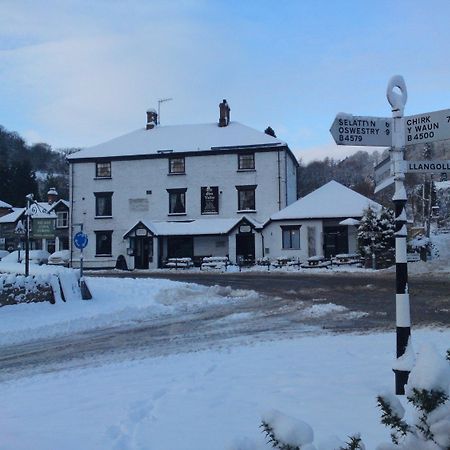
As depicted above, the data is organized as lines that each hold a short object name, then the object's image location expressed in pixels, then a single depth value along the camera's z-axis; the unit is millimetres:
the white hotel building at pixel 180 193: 41719
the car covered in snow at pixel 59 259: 44394
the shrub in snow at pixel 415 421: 2256
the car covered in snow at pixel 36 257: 42581
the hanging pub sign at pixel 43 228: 21328
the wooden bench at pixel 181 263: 39906
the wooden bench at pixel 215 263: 37969
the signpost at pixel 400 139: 5617
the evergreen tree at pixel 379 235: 31853
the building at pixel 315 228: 37647
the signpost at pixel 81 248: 16078
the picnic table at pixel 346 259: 35094
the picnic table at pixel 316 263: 35094
